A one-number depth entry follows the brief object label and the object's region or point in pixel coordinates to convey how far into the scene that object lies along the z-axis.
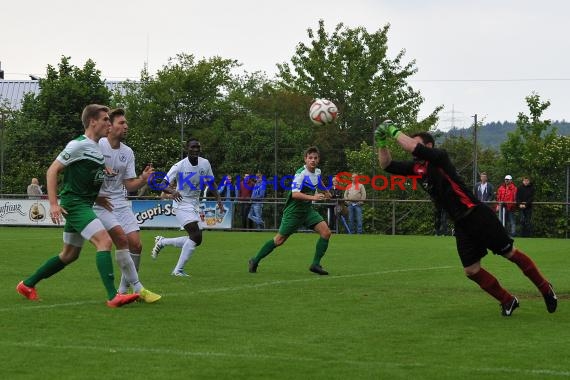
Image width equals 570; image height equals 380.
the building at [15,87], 80.56
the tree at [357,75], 51.91
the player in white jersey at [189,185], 15.46
